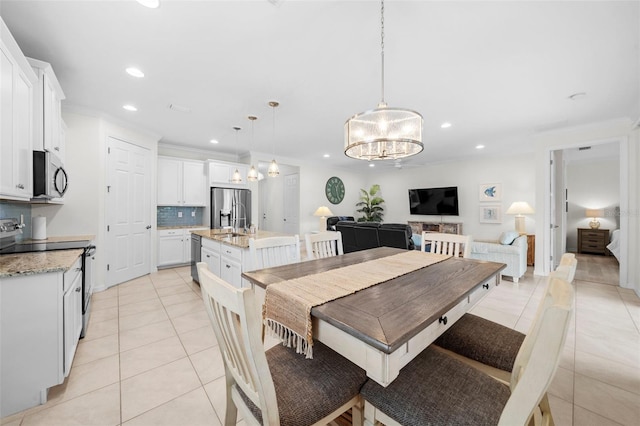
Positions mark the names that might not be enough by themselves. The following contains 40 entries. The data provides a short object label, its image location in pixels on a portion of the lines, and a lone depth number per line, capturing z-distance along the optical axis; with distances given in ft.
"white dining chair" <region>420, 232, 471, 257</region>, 7.29
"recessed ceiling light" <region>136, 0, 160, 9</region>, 5.35
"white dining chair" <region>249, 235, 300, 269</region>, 6.46
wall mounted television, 21.68
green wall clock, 24.54
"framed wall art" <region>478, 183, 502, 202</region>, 19.80
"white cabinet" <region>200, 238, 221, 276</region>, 10.41
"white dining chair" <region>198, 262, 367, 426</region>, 2.68
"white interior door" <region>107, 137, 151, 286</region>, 12.21
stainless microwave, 6.54
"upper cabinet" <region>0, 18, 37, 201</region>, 5.21
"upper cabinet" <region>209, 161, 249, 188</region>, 17.40
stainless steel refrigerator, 17.24
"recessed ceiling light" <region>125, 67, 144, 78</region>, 8.05
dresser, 19.52
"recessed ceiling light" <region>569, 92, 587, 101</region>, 9.52
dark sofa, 13.10
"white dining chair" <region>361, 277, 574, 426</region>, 2.07
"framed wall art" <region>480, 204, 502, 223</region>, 19.77
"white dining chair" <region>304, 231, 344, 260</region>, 7.34
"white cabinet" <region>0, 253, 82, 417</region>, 4.73
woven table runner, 3.59
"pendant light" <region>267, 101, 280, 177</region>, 10.53
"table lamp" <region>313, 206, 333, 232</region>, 21.95
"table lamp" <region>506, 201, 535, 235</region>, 16.75
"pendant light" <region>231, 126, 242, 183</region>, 13.14
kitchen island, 8.76
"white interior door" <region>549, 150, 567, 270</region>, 13.91
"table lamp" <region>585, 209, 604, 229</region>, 20.08
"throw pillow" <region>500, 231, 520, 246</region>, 13.34
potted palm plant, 26.45
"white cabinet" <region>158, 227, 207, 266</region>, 15.56
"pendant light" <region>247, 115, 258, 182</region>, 12.84
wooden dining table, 2.83
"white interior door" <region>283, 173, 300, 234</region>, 22.41
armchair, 12.69
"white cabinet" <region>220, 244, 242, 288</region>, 8.94
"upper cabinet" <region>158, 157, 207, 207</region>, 16.03
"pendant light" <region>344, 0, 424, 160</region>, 4.99
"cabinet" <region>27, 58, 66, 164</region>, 6.79
